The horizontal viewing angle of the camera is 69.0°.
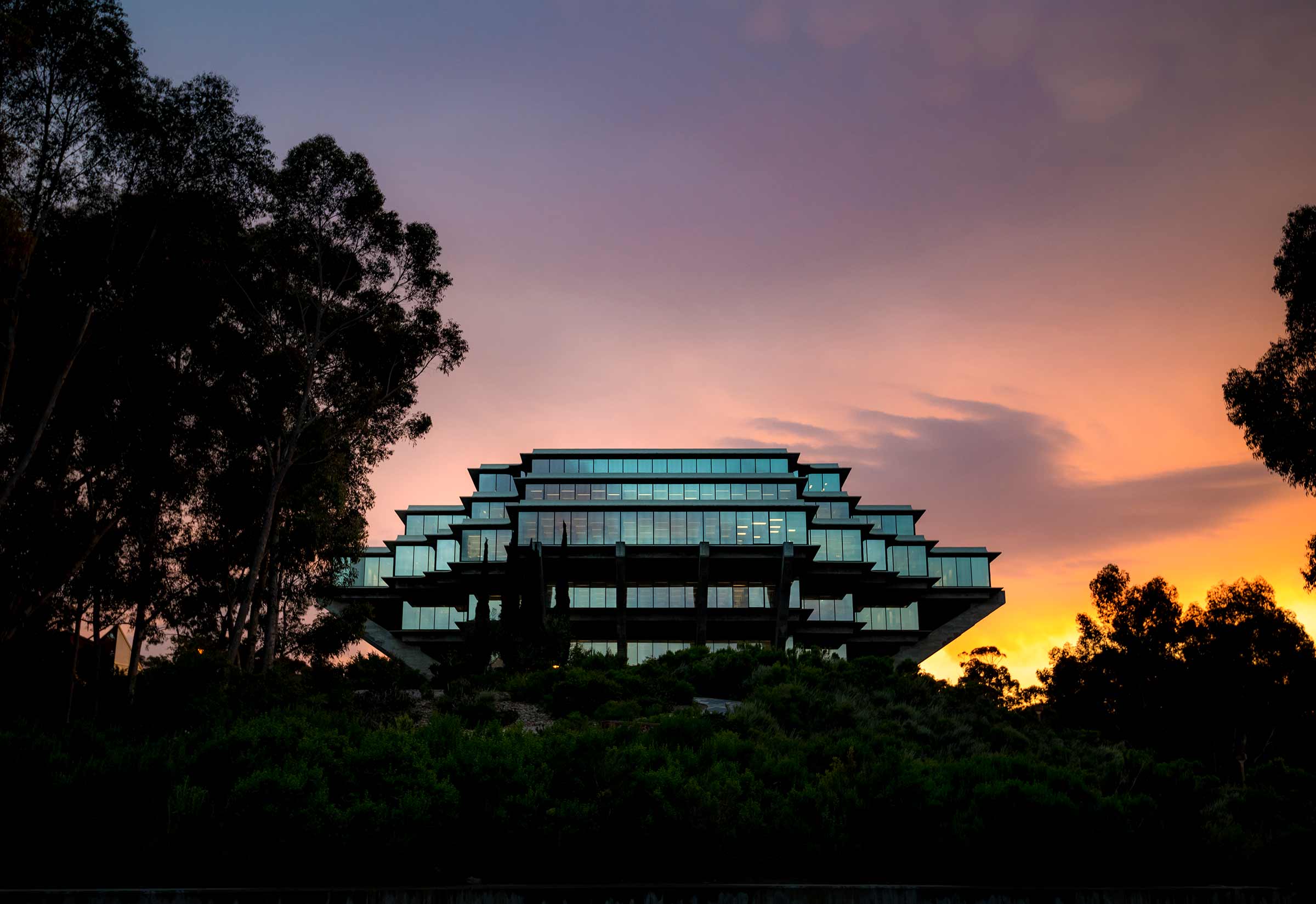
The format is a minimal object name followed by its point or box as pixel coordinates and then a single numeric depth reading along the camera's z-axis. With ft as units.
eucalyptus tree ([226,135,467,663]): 100.17
